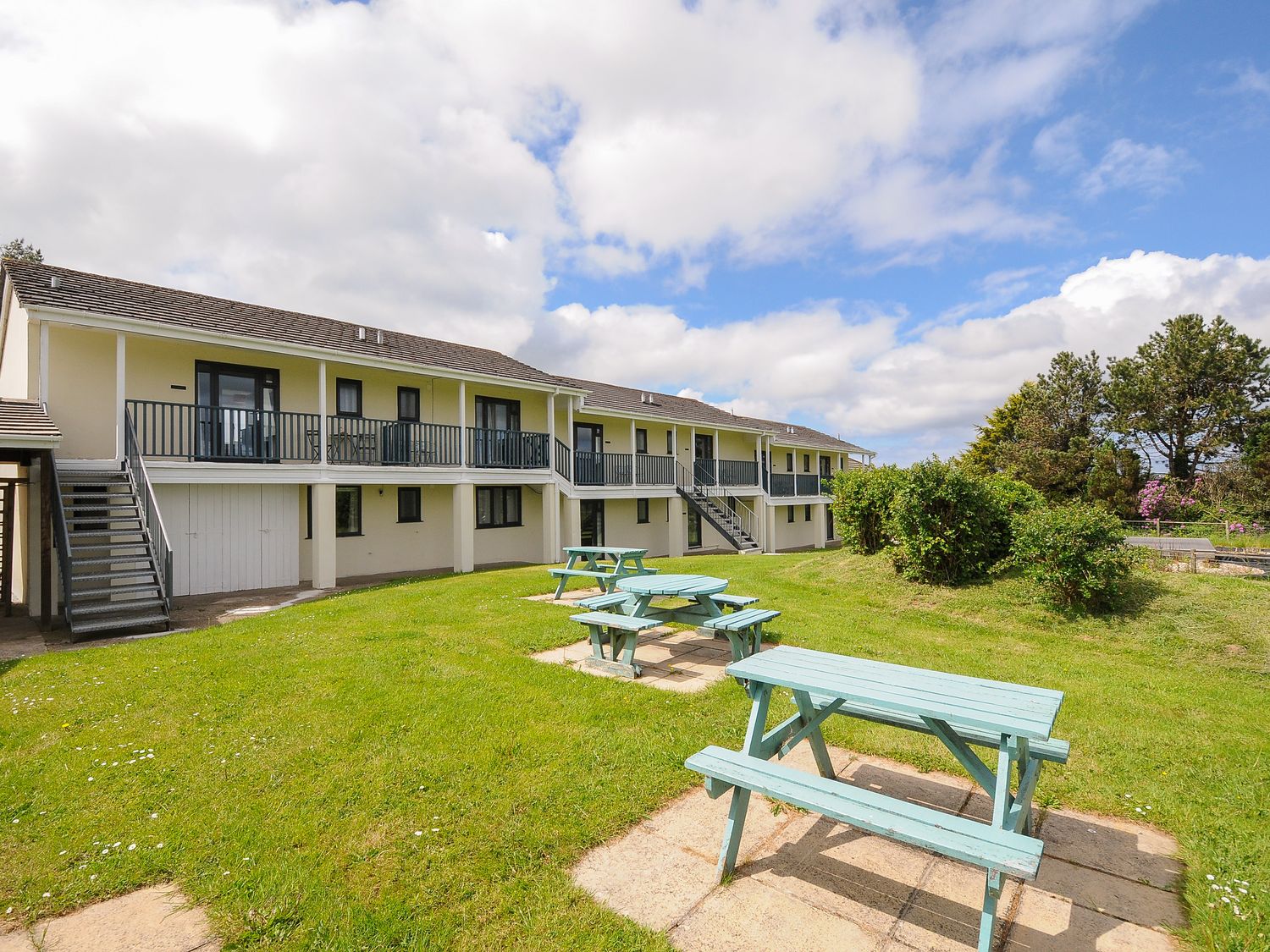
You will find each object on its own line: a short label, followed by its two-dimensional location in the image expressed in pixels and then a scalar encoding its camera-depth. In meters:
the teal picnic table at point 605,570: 9.91
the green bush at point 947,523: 10.27
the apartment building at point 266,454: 10.46
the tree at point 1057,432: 34.81
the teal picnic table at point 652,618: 6.16
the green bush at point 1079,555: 8.33
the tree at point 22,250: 29.89
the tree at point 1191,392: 32.66
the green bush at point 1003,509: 10.50
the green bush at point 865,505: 12.89
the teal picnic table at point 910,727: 2.37
